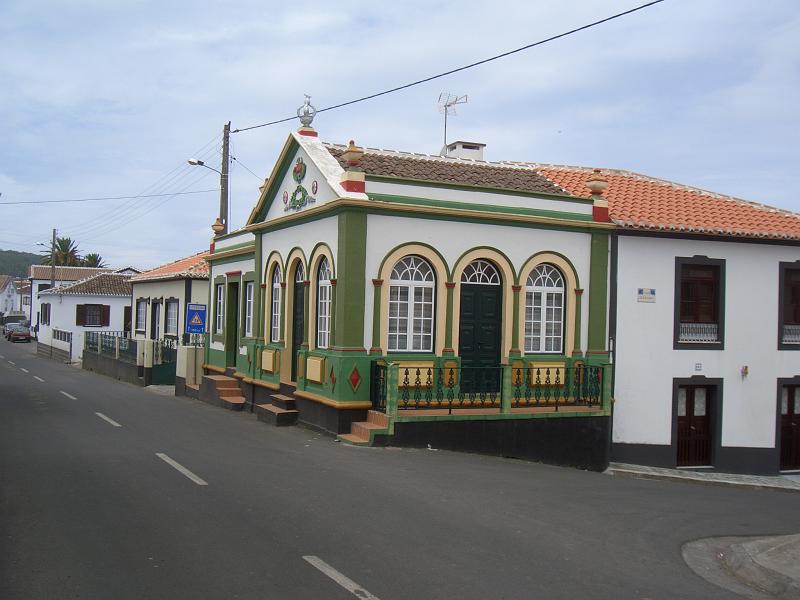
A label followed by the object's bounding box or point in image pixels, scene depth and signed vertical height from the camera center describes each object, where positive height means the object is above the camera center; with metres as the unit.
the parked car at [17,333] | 62.31 -2.62
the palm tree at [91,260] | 82.26 +4.06
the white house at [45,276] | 70.00 +2.00
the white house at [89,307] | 45.72 -0.32
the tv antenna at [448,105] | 21.74 +5.42
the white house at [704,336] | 17.17 -0.37
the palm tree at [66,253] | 78.62 +4.46
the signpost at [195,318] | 22.84 -0.40
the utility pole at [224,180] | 24.73 +3.76
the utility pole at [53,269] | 55.39 +2.09
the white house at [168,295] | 28.53 +0.30
